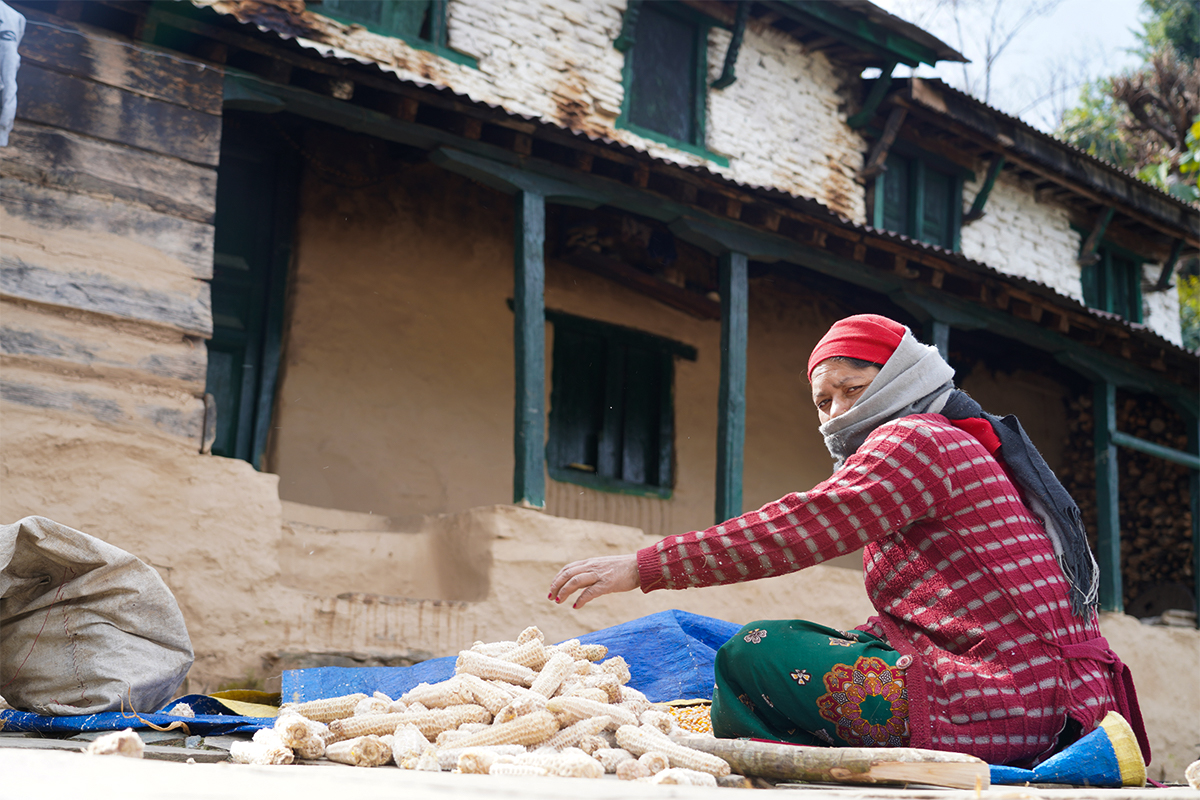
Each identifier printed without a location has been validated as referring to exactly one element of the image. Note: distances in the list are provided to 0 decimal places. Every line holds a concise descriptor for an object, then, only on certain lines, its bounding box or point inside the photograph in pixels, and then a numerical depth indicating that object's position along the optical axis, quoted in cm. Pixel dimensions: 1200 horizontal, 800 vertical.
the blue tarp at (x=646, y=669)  368
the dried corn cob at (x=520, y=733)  244
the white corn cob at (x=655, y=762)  220
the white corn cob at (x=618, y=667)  356
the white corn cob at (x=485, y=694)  278
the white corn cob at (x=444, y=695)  288
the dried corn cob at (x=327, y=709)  292
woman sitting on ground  232
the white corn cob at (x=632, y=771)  217
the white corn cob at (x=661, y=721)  275
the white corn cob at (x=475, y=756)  214
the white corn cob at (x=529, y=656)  325
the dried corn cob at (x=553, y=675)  290
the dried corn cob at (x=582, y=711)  258
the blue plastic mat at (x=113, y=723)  281
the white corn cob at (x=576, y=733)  247
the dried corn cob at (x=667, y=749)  220
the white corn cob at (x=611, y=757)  230
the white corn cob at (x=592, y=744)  242
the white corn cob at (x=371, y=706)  291
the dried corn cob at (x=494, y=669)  304
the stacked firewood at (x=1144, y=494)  1098
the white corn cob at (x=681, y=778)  198
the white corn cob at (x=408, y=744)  246
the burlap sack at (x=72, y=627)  294
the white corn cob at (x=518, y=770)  203
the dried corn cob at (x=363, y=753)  248
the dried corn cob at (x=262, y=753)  232
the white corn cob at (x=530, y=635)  347
